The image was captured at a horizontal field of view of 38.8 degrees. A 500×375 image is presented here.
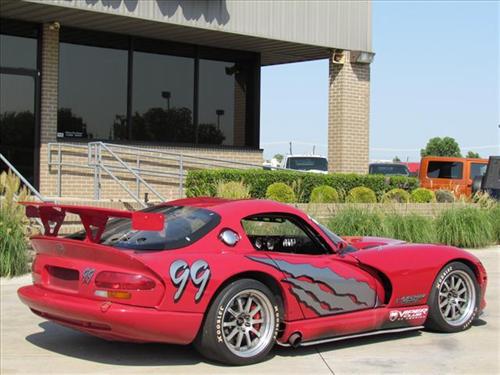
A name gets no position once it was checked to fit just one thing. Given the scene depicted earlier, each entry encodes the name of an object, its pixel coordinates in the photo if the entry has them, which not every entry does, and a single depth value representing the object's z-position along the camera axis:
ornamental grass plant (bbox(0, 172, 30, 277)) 9.51
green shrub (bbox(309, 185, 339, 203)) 14.25
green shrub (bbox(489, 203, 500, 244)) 14.29
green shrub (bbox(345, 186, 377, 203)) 14.78
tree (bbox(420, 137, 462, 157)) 87.50
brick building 14.62
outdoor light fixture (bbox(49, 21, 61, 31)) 14.50
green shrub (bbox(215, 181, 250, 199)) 12.56
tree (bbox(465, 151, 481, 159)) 88.31
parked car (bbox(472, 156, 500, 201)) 16.55
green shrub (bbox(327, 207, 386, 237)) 12.49
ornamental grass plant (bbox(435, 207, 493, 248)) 13.60
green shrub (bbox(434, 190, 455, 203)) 16.39
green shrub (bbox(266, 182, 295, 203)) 13.83
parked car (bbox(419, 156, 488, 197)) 21.50
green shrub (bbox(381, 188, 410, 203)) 15.27
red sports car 5.15
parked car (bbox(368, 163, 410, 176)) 24.16
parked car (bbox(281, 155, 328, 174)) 21.52
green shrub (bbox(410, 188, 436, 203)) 15.65
